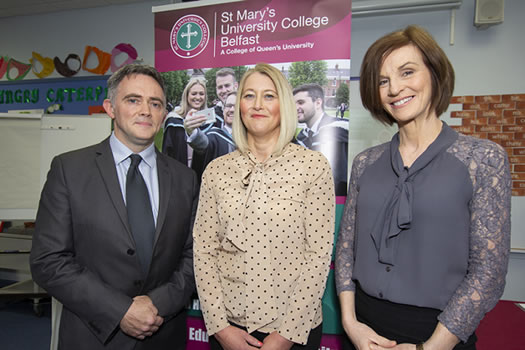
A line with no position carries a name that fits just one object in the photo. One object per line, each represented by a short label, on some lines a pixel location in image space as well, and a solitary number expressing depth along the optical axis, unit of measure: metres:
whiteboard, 2.88
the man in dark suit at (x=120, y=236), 1.43
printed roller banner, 2.16
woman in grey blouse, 1.10
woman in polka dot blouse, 1.39
